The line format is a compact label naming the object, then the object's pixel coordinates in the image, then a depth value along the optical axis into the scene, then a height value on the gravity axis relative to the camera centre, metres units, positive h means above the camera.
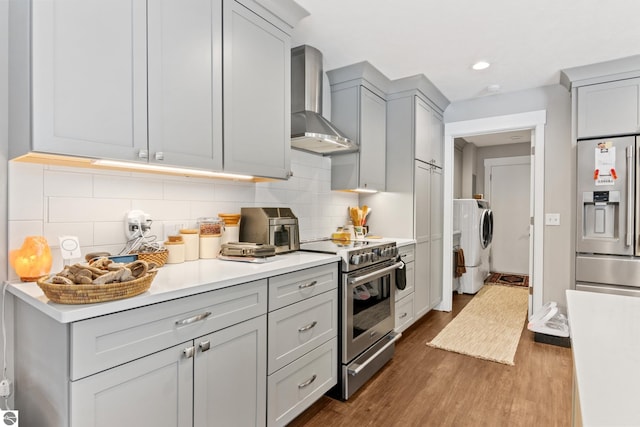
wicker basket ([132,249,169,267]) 1.65 -0.23
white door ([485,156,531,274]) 6.16 +0.05
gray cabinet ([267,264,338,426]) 1.73 -0.73
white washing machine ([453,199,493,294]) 4.96 -0.37
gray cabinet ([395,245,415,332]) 3.09 -0.79
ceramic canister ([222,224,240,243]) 2.22 -0.15
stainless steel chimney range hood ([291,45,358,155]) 2.56 +0.88
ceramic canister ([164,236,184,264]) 1.85 -0.22
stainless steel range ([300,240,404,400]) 2.23 -0.69
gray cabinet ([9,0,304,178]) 1.24 +0.57
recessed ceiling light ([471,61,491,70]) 2.97 +1.30
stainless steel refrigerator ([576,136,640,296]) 2.85 -0.02
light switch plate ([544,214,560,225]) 3.48 -0.06
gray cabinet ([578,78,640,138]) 2.89 +0.92
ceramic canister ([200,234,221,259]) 2.03 -0.21
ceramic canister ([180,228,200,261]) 1.94 -0.19
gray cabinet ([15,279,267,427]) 1.06 -0.56
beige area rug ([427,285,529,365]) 2.96 -1.19
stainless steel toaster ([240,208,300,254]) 2.21 -0.11
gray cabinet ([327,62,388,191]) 3.10 +0.87
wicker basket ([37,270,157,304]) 1.04 -0.26
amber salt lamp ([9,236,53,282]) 1.37 -0.20
